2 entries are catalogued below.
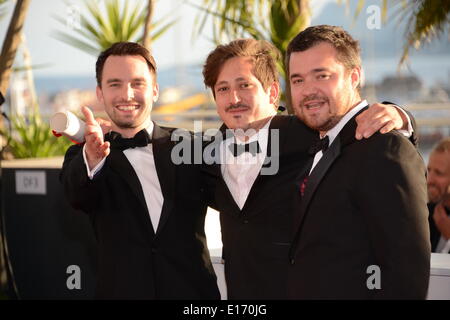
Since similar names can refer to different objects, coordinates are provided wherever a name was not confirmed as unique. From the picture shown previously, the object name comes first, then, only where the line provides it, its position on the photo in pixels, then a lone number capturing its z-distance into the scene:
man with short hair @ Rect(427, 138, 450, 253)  3.87
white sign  5.21
